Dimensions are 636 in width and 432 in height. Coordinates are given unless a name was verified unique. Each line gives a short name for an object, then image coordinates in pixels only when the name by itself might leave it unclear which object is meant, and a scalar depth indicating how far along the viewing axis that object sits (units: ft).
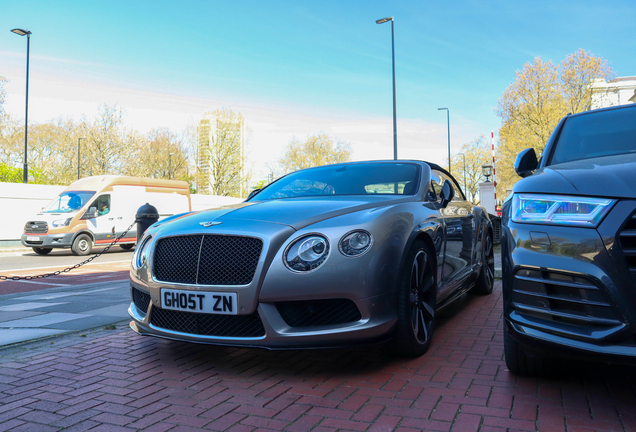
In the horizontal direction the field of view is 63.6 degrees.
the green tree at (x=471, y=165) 206.49
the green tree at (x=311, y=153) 205.67
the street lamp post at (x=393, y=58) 64.59
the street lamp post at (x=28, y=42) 71.76
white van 52.47
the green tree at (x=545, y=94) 99.04
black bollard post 24.02
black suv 7.31
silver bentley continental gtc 9.65
